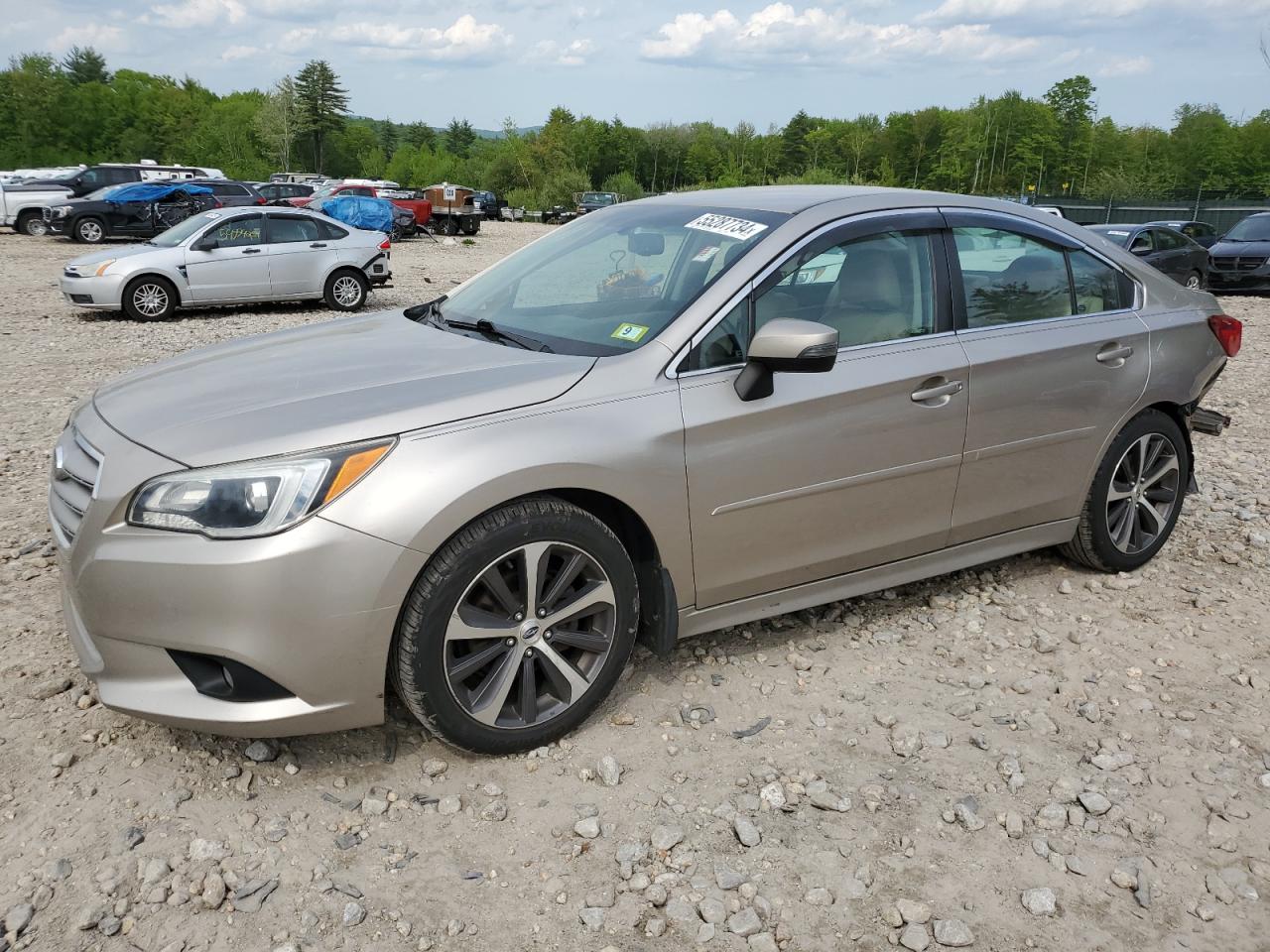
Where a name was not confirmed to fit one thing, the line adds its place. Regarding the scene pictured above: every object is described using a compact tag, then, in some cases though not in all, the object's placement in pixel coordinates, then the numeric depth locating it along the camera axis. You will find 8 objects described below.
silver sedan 13.45
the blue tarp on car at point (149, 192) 24.86
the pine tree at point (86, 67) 111.56
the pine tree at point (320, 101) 104.06
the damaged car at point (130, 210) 24.59
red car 34.34
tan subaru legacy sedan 2.78
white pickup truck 27.08
